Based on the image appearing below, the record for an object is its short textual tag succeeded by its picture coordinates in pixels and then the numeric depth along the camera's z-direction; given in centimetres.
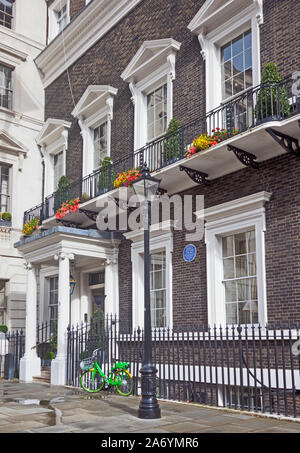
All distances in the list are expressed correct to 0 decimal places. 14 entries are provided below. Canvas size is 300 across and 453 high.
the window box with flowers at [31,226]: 1838
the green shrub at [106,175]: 1494
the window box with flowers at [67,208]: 1569
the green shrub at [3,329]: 1850
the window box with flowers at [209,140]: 1092
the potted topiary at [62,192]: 1730
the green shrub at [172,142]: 1259
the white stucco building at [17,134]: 1958
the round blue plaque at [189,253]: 1238
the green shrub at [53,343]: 1709
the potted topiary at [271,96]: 999
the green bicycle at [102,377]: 1166
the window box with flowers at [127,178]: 1337
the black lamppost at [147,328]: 846
